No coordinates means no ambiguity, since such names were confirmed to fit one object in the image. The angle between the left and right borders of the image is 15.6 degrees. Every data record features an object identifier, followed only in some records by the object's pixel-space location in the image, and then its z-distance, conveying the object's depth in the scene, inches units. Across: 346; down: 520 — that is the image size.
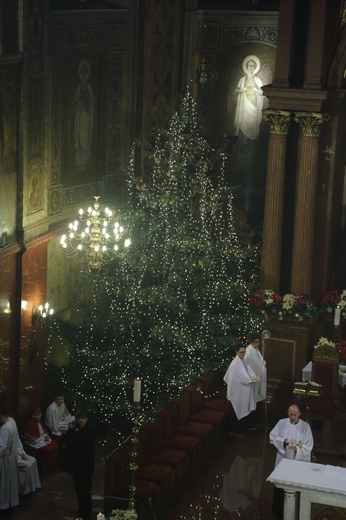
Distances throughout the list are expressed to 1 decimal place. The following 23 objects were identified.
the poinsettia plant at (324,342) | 837.7
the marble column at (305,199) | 892.6
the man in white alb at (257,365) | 831.7
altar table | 576.1
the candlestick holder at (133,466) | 648.4
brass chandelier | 834.2
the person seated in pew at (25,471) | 737.6
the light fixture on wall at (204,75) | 992.2
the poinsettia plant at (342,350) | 848.9
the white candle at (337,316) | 875.4
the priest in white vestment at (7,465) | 709.3
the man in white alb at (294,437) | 675.4
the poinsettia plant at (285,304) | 890.7
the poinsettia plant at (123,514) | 620.4
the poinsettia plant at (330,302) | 908.0
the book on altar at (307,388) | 761.6
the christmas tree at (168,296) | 844.6
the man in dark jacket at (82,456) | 678.5
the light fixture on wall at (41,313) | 818.8
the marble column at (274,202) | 901.2
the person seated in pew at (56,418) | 816.6
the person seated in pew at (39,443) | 780.0
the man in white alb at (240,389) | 818.8
